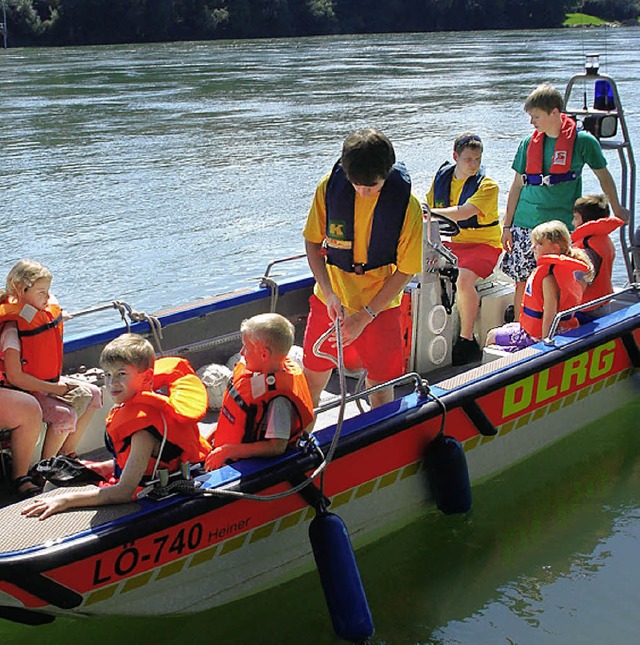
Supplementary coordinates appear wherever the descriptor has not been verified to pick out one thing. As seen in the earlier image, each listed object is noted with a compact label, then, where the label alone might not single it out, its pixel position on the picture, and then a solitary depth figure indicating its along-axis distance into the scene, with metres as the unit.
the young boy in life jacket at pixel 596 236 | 5.35
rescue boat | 3.41
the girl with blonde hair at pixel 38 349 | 4.11
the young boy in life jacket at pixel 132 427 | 3.46
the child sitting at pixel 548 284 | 4.96
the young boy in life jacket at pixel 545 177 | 5.49
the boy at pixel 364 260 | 4.05
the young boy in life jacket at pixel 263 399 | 3.71
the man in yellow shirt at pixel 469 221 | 5.42
